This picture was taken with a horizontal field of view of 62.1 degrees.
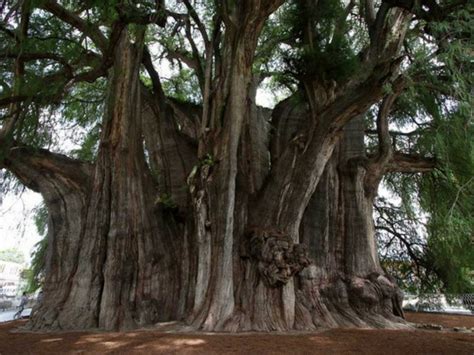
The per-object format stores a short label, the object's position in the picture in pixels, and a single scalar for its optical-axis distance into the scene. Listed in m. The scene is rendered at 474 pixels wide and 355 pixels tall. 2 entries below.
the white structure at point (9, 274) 31.72
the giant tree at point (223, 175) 5.42
